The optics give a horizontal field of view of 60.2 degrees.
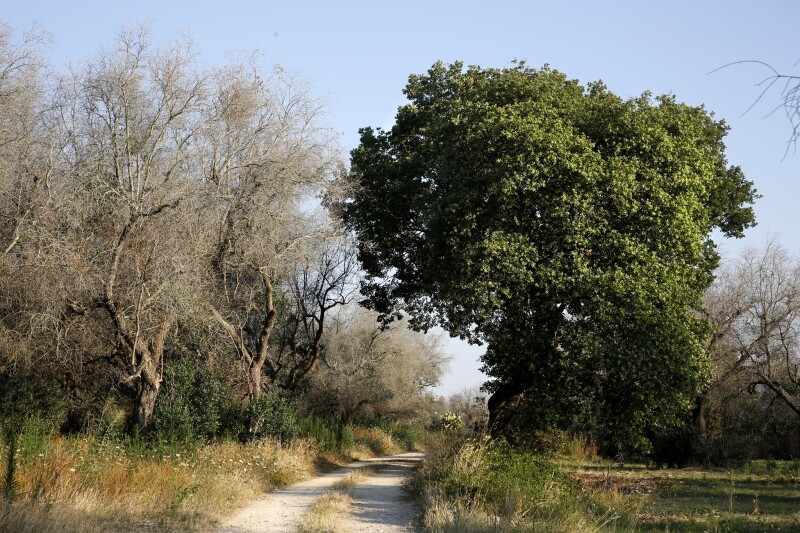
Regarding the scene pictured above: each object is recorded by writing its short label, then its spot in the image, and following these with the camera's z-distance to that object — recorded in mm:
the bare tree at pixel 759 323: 29484
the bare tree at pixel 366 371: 41625
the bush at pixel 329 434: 25625
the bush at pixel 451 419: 42481
